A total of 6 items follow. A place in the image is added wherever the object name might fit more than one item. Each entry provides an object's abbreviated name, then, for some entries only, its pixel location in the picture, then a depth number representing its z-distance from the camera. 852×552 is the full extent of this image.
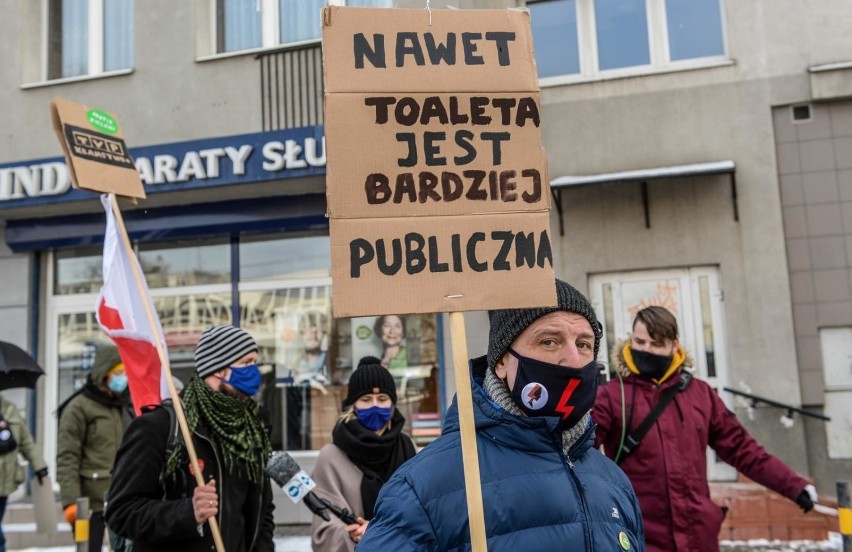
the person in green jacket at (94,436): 5.99
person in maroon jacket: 3.67
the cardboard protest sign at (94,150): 4.47
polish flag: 4.38
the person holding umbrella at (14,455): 6.25
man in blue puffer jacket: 1.86
